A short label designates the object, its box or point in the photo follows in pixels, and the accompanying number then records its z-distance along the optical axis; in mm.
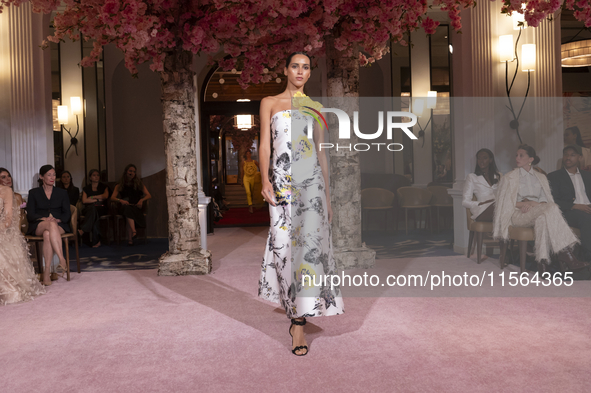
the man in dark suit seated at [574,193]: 4828
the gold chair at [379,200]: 8273
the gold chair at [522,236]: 4871
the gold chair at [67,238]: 5180
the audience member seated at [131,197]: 8109
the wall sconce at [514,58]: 5902
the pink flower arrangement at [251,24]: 4250
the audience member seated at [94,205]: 7891
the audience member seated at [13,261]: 4258
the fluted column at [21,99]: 5789
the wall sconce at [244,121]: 12034
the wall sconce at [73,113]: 9328
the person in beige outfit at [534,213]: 4754
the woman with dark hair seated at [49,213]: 5184
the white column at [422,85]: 10023
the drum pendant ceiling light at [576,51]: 7703
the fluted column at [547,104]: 5996
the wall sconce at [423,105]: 9984
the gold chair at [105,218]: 8031
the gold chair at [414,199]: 8203
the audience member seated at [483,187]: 5477
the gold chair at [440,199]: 8538
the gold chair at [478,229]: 5445
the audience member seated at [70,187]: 7590
